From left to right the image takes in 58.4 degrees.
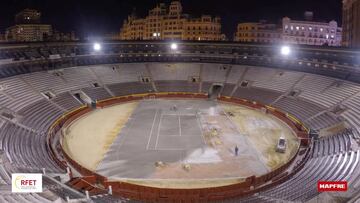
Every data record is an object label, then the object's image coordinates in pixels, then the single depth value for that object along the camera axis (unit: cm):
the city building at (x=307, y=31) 8556
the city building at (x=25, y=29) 14262
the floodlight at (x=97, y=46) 5147
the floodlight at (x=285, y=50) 4788
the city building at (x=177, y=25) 9088
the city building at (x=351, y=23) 5874
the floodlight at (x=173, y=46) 5460
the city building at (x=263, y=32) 8694
